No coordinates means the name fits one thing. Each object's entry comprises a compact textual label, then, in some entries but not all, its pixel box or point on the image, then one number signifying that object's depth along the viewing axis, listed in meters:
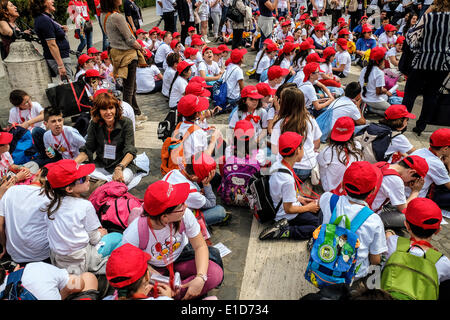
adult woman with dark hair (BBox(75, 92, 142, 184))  4.50
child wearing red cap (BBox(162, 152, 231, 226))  3.46
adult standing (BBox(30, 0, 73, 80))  5.92
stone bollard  6.24
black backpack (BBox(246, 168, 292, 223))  3.72
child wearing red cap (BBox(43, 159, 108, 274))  2.81
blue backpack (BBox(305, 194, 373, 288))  2.57
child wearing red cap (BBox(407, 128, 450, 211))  3.75
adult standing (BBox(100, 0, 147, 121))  5.63
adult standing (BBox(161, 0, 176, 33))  11.30
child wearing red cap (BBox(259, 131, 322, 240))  3.45
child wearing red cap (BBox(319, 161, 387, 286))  2.70
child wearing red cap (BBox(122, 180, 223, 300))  2.54
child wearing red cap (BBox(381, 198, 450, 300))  2.51
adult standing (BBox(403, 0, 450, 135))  5.37
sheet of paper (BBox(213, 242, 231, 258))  3.62
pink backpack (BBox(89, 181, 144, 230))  3.57
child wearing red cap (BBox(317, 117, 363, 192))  3.82
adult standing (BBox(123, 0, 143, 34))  9.81
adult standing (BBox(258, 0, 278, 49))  9.90
